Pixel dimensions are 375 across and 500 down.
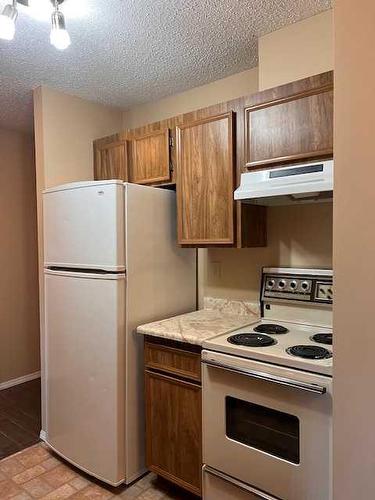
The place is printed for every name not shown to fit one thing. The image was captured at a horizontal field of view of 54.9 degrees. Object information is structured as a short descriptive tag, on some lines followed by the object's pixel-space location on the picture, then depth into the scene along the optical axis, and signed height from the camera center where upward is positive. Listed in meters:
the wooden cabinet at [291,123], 1.72 +0.59
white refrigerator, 2.04 -0.40
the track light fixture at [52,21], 1.49 +0.94
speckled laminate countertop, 1.95 -0.50
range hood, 1.64 +0.27
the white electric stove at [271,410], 1.46 -0.76
